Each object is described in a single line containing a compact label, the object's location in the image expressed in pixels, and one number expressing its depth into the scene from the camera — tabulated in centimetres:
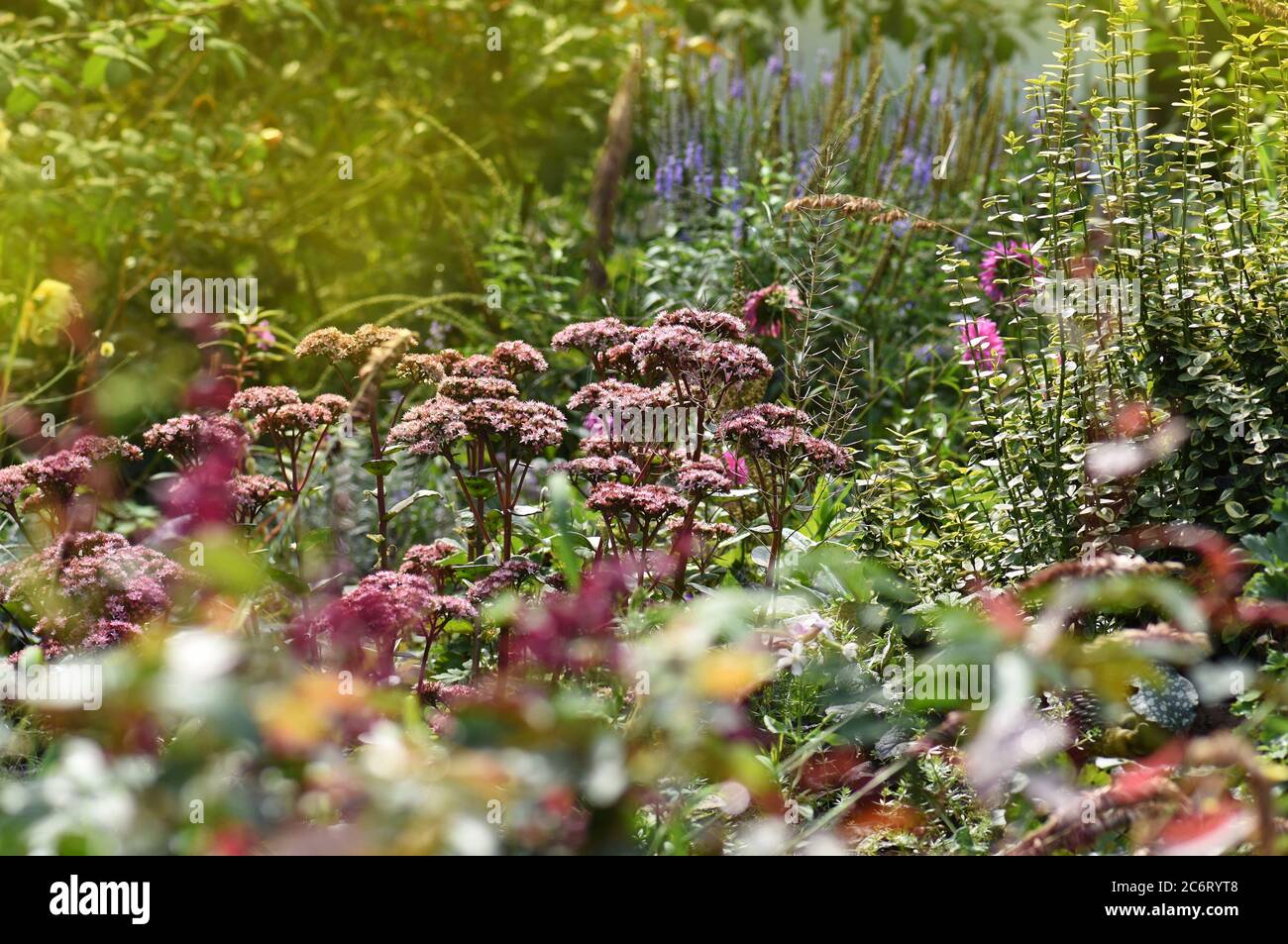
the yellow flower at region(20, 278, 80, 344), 350
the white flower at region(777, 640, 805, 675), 246
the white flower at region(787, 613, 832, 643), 247
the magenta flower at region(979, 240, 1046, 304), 297
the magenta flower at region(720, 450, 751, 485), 331
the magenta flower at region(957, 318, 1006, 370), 307
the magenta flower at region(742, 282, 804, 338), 380
